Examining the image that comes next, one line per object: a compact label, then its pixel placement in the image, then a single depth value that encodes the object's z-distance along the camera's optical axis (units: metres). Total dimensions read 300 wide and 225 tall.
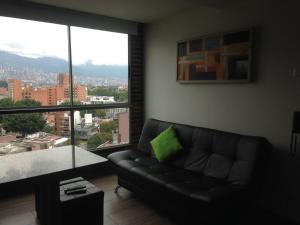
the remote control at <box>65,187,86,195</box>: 2.27
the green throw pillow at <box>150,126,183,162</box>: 3.14
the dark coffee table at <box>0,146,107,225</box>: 1.88
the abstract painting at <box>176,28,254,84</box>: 2.82
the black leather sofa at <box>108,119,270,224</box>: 2.28
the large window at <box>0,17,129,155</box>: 3.25
